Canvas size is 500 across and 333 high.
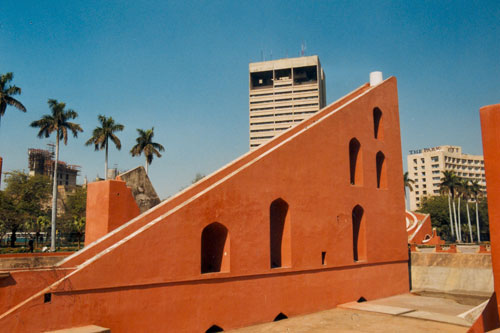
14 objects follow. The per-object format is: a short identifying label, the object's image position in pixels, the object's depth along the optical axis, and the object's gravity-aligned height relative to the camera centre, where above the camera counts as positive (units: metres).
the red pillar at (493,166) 7.20 +1.01
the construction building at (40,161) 68.50 +11.13
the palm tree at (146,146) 33.44 +6.57
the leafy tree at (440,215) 54.31 +0.72
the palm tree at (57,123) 28.47 +7.33
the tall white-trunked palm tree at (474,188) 49.22 +3.94
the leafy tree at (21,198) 29.97 +2.22
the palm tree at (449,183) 48.38 +4.48
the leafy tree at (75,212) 39.59 +1.32
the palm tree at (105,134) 31.06 +7.08
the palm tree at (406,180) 47.56 +4.93
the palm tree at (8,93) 25.30 +8.50
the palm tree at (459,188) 48.34 +3.87
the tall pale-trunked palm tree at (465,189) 48.47 +3.73
